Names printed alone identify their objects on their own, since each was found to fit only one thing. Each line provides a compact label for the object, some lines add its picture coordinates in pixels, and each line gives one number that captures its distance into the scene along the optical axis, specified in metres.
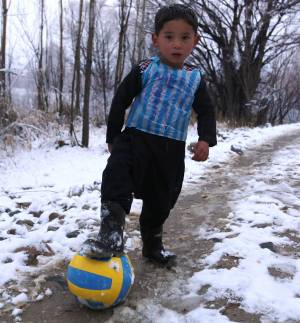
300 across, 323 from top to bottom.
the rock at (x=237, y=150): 7.49
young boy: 2.28
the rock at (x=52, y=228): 3.35
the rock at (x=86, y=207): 3.90
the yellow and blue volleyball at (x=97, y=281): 2.04
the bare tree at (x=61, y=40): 15.63
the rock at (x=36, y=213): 3.85
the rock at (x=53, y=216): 3.66
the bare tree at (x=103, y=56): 25.14
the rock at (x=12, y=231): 3.33
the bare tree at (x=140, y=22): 16.00
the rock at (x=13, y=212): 3.88
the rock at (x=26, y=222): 3.55
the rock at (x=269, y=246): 2.98
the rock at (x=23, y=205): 4.17
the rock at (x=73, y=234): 3.21
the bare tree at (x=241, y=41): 16.98
